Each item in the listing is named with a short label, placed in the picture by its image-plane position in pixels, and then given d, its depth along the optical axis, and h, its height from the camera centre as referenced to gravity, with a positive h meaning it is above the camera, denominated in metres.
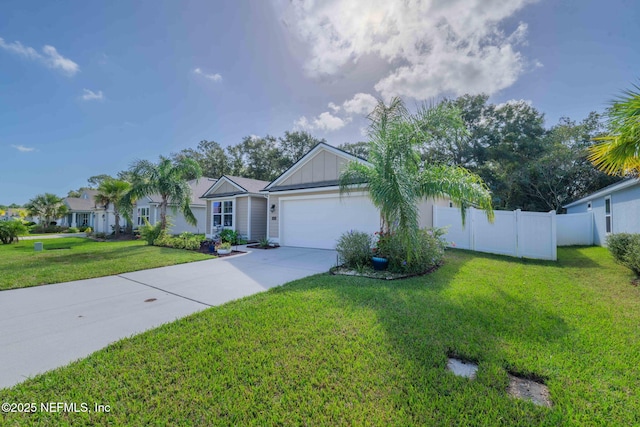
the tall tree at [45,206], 28.23 +1.63
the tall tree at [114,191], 19.00 +2.26
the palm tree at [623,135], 4.61 +1.62
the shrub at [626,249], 6.05 -0.75
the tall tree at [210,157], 32.75 +8.33
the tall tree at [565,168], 17.64 +3.73
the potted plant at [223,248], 10.91 -1.20
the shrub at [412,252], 6.77 -0.88
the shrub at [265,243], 12.51 -1.13
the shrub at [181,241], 12.27 -1.05
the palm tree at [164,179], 13.45 +2.21
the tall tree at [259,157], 31.00 +7.89
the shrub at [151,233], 14.14 -0.70
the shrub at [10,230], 15.55 -0.63
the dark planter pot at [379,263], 6.97 -1.18
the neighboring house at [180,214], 20.33 +0.79
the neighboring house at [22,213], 24.44 +0.74
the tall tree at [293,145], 30.31 +9.17
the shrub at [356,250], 7.48 -0.91
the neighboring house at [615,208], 9.48 +0.54
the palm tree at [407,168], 6.29 +1.45
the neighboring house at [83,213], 27.20 +0.97
